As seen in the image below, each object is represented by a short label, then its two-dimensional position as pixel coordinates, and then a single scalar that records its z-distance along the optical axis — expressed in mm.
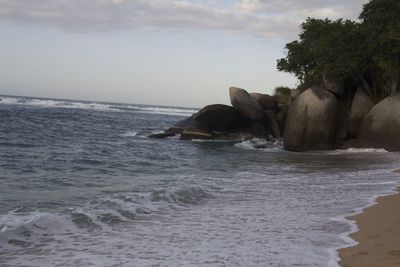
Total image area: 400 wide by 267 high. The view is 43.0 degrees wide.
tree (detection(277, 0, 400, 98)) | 21703
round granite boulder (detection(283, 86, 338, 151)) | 22375
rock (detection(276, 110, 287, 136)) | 28703
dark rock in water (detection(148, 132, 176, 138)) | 28766
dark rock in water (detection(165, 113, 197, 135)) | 29270
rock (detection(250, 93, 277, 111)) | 29438
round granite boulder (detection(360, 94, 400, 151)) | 20547
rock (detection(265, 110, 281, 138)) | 28688
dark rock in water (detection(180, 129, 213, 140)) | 27641
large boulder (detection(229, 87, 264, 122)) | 27703
